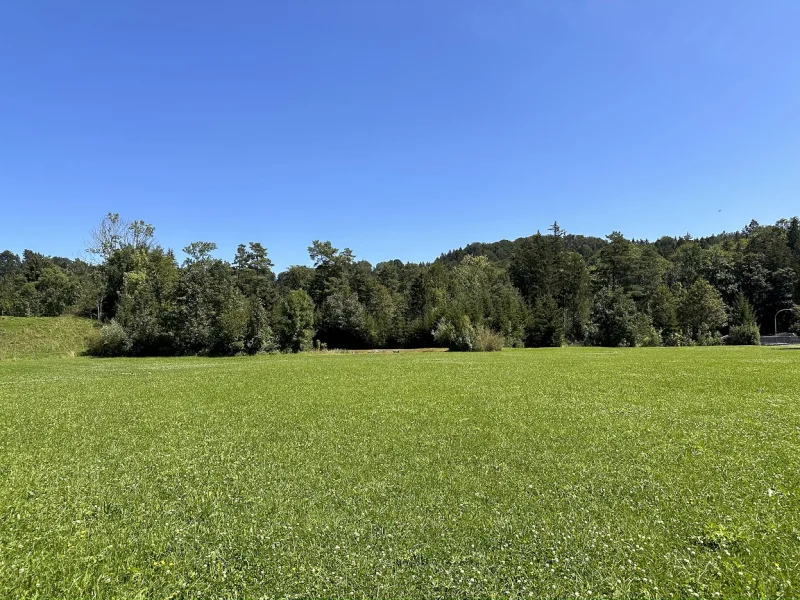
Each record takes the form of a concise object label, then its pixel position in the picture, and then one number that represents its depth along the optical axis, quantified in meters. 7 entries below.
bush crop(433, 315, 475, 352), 35.59
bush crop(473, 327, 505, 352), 34.72
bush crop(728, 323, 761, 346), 47.53
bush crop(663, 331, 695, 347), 47.37
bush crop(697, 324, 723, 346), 47.09
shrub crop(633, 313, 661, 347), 45.59
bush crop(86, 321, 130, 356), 31.70
